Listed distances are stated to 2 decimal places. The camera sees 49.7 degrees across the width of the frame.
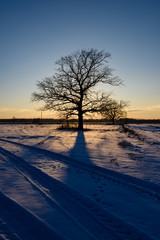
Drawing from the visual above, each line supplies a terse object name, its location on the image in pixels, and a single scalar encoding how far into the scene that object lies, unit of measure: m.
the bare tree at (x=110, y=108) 20.25
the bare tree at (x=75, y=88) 20.47
